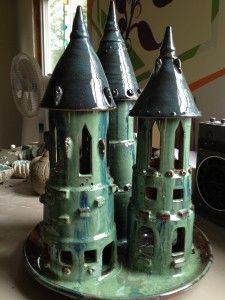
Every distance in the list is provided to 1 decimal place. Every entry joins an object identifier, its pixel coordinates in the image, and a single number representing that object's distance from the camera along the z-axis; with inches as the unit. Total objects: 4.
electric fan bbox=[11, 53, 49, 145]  81.6
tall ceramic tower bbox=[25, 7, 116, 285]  25.8
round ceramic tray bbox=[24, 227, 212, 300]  25.6
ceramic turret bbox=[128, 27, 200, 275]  26.7
